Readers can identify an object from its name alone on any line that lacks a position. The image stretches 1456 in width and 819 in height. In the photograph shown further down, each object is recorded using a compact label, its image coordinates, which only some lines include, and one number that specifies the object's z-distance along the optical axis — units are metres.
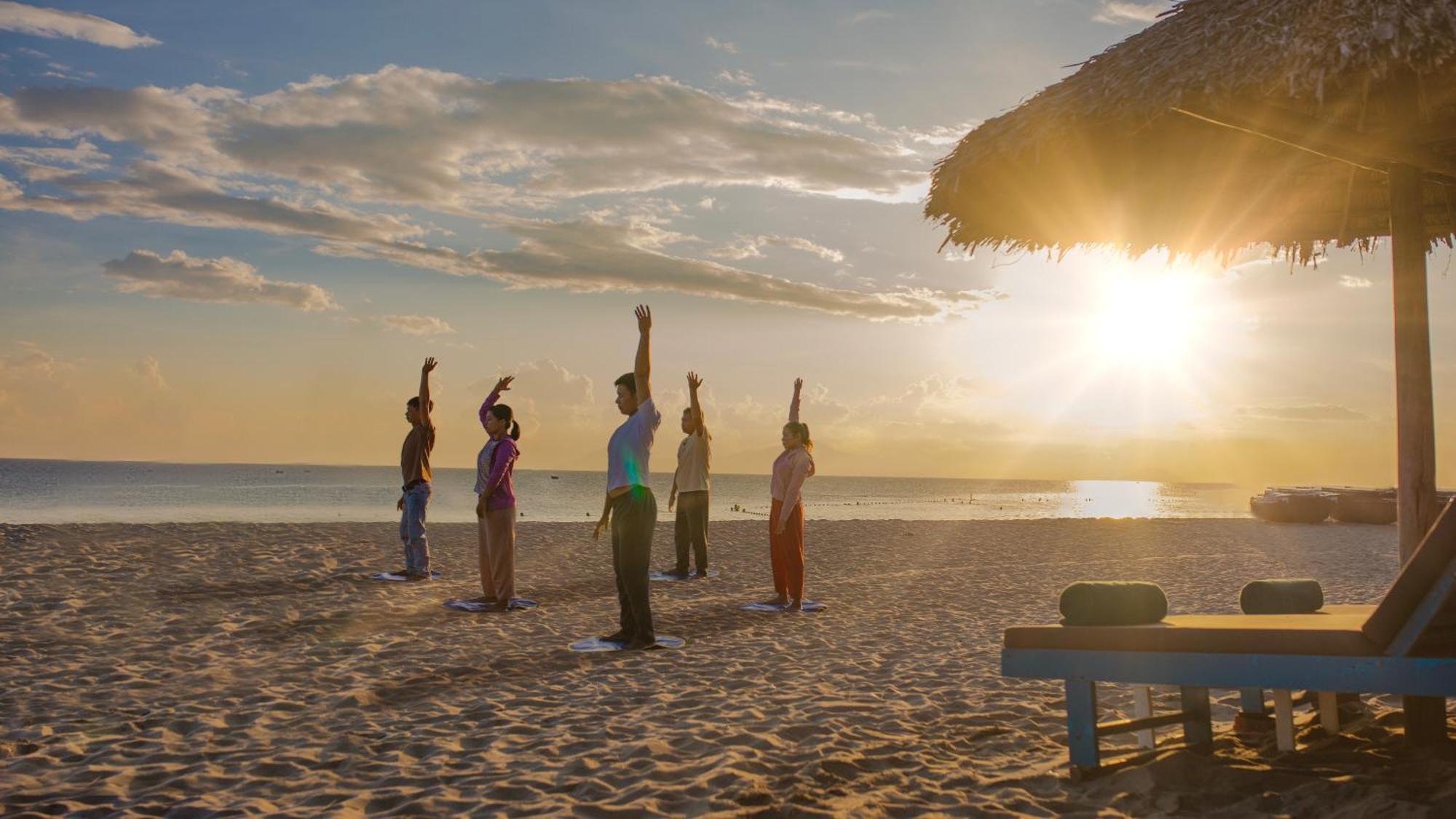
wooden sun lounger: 3.19
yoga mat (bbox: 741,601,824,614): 9.44
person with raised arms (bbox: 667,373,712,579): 11.53
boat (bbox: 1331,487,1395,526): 25.80
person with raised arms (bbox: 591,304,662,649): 6.86
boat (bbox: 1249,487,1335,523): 27.22
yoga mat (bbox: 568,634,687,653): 7.16
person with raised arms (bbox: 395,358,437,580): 10.43
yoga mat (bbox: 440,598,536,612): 9.05
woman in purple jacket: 8.73
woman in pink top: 9.12
